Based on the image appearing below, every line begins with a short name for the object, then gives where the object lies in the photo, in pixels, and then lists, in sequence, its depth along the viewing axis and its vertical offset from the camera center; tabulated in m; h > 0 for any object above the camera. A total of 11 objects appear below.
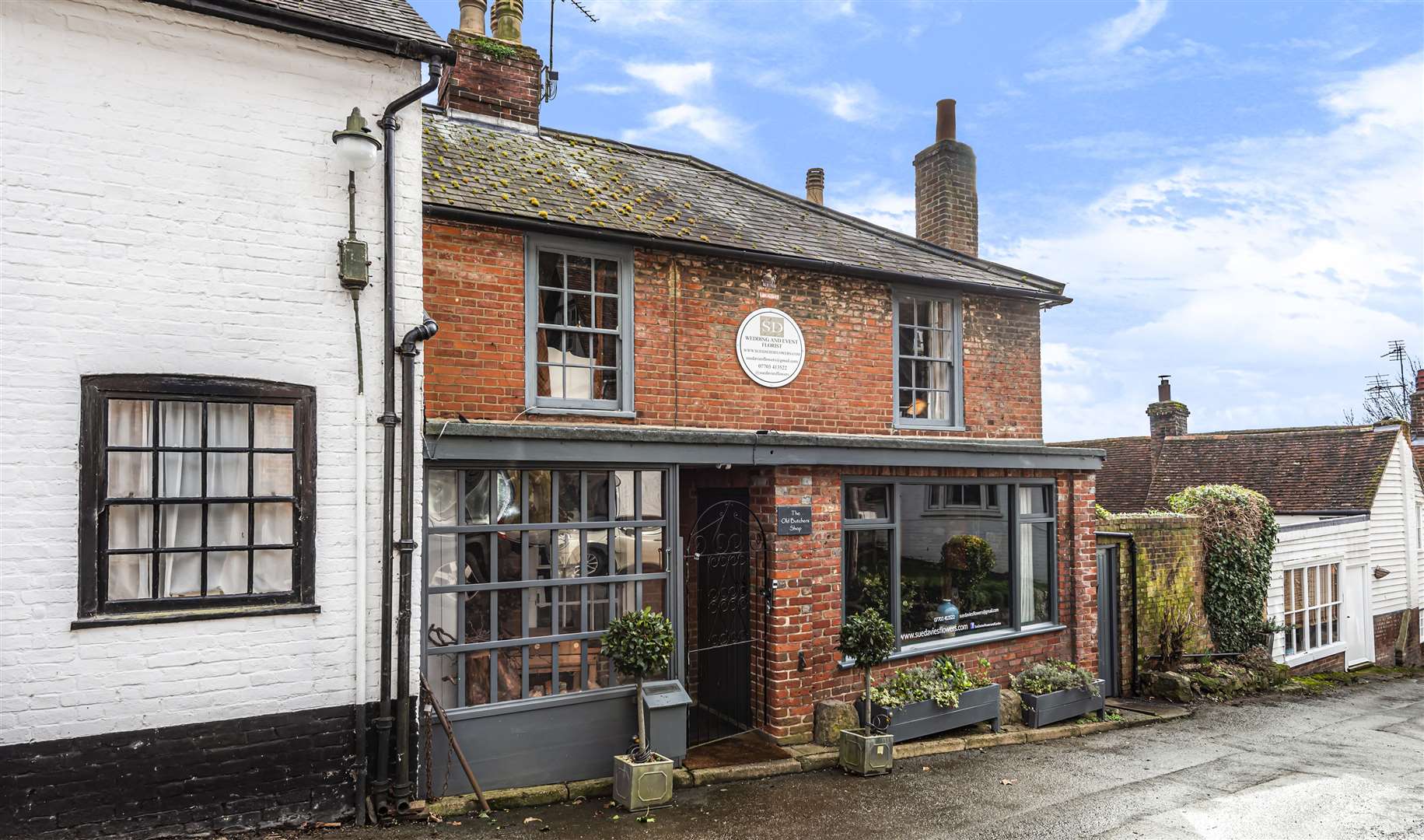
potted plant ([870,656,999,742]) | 8.53 -2.70
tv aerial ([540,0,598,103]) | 11.39 +5.08
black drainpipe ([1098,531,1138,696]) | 11.94 -1.69
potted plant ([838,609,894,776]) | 7.84 -2.62
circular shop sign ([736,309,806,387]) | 9.11 +1.12
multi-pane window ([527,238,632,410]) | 8.05 +1.22
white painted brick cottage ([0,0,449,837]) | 5.41 +0.27
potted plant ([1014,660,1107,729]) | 9.72 -2.95
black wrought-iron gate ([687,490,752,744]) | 8.75 -1.84
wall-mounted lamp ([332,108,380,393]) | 6.18 +1.97
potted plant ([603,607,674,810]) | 6.75 -1.87
